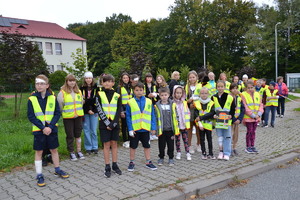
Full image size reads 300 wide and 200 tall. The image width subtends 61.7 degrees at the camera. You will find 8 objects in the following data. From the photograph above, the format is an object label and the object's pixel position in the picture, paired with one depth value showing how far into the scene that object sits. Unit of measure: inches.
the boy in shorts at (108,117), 189.6
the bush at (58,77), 912.1
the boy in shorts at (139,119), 199.2
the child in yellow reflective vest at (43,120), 176.6
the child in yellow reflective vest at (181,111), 222.8
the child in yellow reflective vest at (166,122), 212.8
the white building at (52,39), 1541.6
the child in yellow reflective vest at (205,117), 226.8
